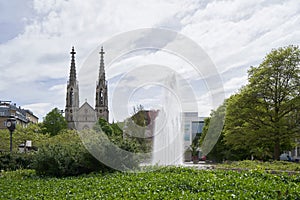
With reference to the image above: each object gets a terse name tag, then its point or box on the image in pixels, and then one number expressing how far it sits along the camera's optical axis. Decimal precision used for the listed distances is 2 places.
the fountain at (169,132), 19.08
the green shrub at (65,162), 14.82
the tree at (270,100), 26.12
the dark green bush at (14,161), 20.53
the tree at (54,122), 65.19
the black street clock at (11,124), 20.53
